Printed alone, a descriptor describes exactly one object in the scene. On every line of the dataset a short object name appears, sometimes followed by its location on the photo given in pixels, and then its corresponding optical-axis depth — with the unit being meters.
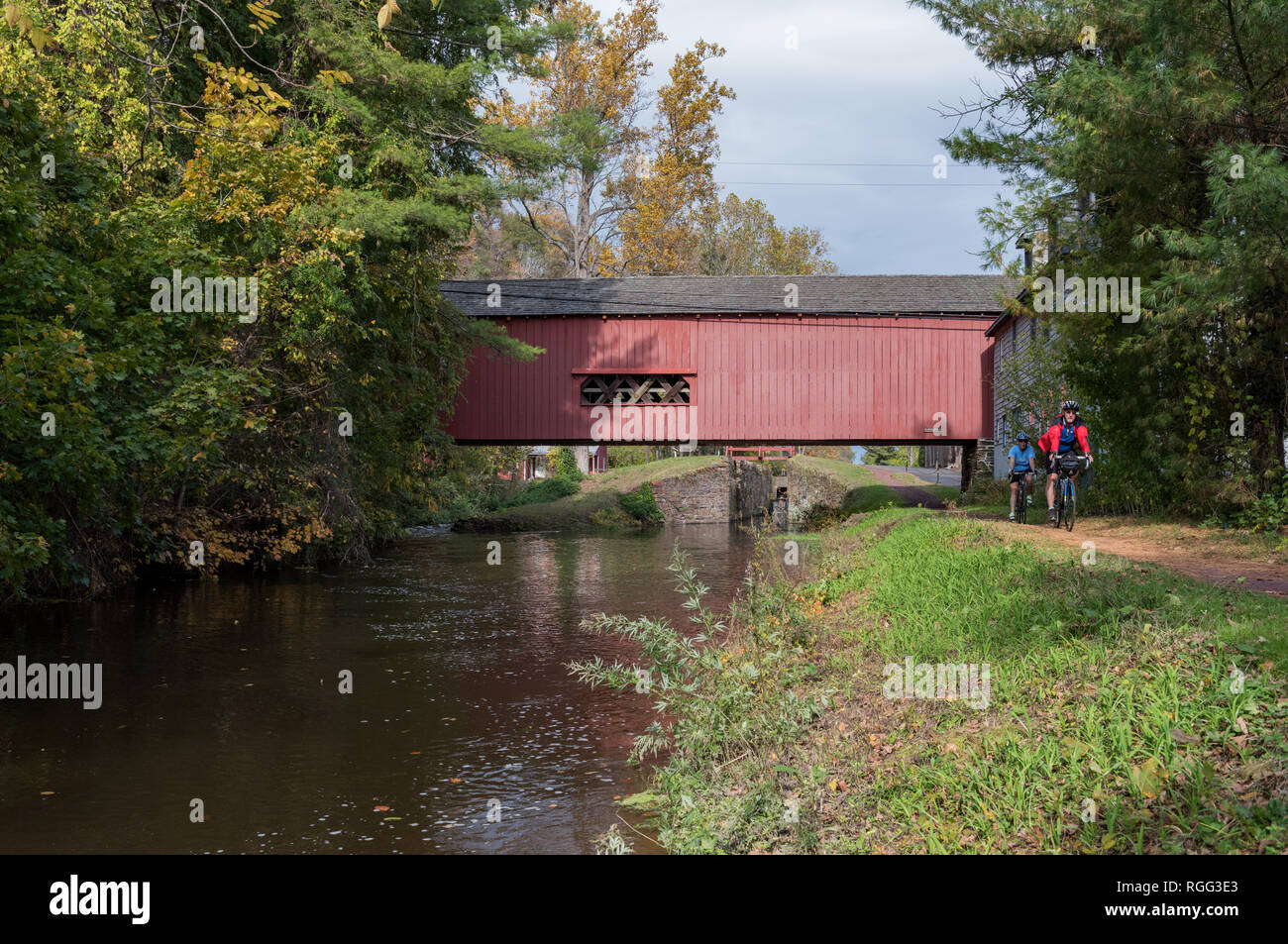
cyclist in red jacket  12.80
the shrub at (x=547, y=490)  34.28
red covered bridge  24.41
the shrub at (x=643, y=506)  32.62
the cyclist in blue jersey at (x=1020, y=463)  14.82
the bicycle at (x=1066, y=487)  12.91
